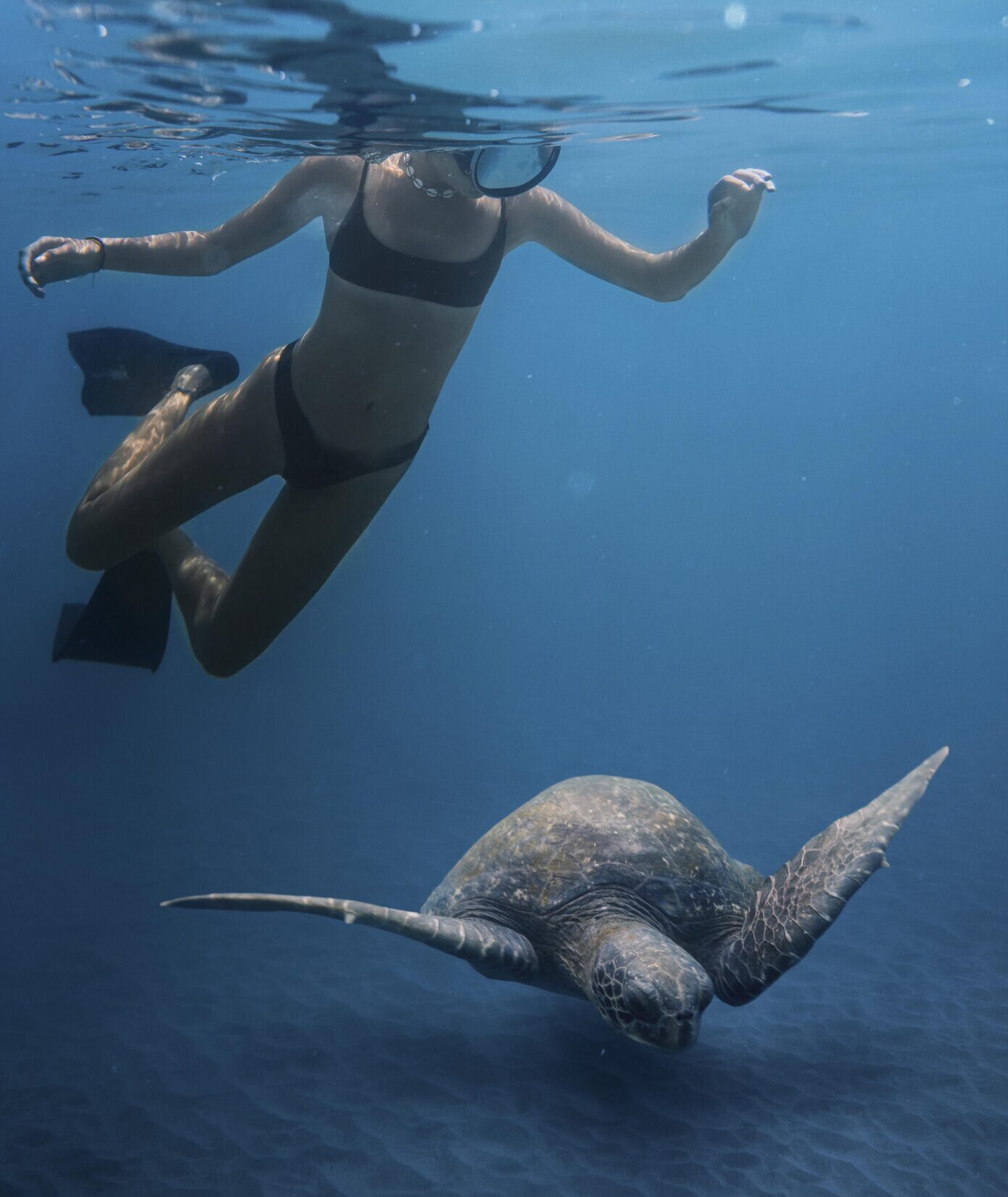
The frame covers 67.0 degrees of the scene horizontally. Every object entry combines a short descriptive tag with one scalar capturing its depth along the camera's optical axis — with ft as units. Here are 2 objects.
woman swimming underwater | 9.98
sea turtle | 11.80
